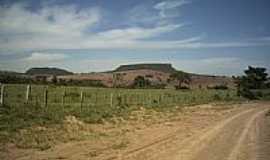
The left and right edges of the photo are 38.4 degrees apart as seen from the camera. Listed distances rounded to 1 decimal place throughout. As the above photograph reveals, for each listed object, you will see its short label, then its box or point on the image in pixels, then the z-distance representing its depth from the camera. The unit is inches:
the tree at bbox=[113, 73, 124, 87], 5357.3
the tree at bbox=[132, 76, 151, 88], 4769.2
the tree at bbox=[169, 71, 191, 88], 5451.3
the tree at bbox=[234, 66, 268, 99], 3507.4
